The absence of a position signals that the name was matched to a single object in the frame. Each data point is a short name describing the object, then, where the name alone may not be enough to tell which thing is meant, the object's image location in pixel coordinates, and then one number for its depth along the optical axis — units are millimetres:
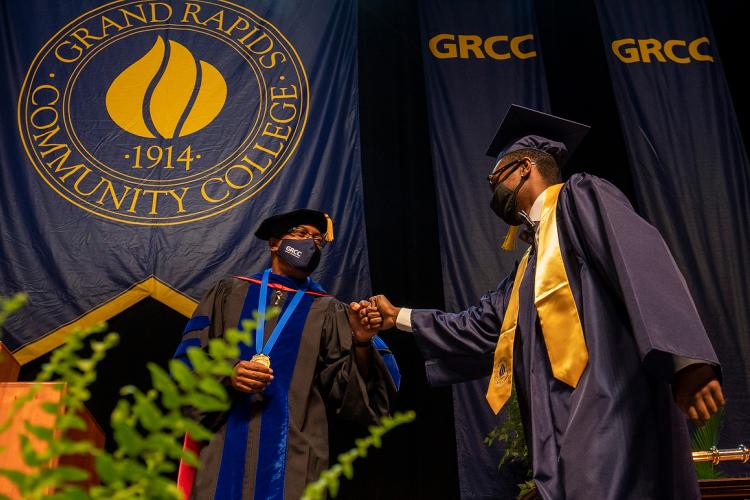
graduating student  1850
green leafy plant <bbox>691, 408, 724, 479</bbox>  3174
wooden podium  2109
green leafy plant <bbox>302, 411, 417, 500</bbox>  557
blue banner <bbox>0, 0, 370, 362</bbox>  3703
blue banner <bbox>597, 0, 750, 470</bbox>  3701
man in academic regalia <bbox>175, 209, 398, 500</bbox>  2744
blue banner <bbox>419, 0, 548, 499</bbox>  3449
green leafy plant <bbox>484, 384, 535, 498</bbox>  3193
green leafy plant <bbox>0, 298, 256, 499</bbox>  524
